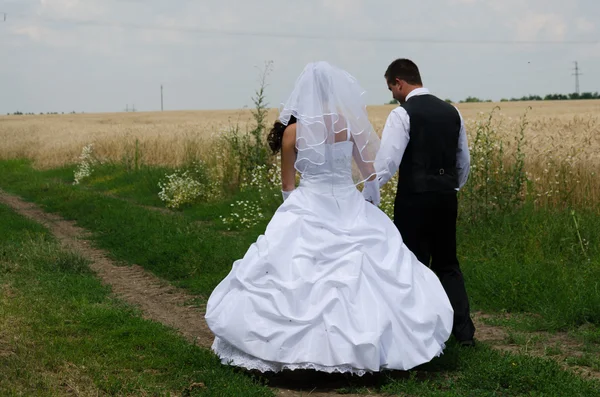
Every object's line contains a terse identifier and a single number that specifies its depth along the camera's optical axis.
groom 6.79
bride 5.78
